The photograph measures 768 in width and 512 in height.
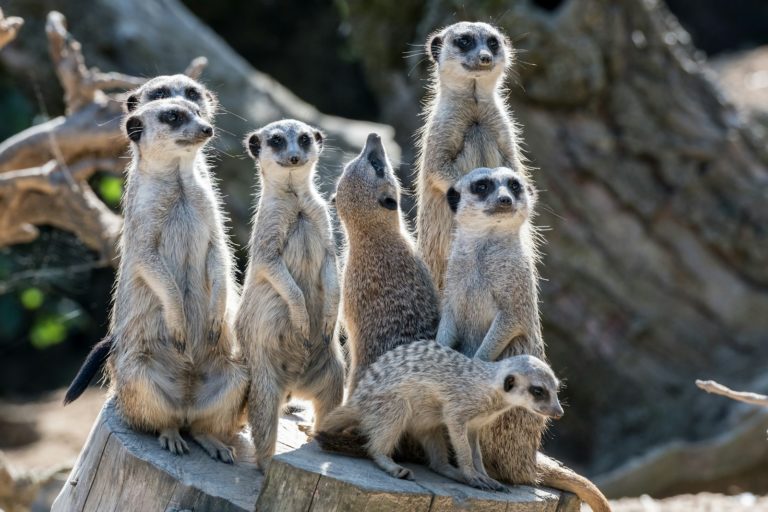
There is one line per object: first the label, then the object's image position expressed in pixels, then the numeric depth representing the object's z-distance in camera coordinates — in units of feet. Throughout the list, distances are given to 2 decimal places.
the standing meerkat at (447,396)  22.18
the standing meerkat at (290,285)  24.71
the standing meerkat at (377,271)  24.76
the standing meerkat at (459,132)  29.01
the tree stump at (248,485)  20.95
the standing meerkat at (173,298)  24.59
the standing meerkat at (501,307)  23.90
